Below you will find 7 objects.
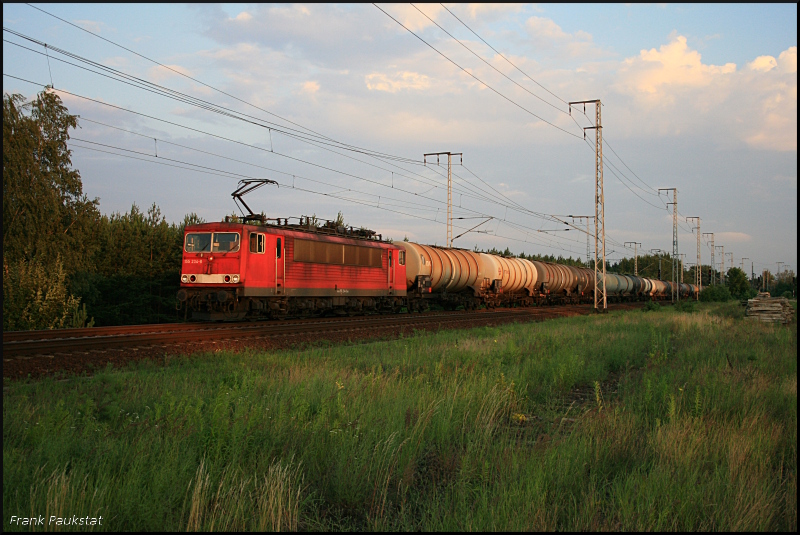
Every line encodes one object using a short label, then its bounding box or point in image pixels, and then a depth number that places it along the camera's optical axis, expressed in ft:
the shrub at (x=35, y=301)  75.87
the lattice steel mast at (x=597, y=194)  108.88
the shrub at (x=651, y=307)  129.61
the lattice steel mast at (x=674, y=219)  187.33
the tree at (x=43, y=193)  97.25
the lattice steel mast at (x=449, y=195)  139.35
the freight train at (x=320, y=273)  67.41
